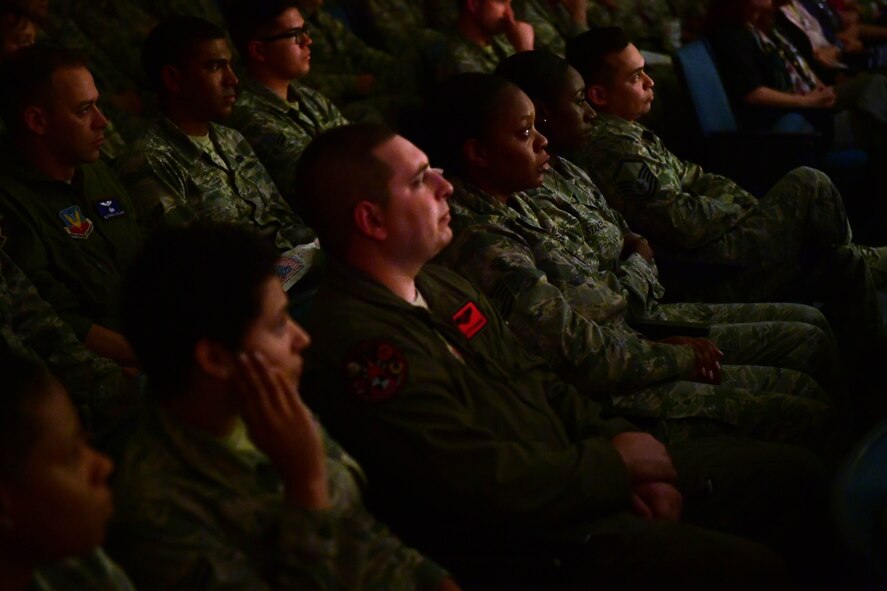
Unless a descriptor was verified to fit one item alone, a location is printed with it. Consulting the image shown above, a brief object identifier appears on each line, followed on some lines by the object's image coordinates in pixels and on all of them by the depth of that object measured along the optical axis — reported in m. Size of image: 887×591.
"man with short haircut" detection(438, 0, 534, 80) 8.77
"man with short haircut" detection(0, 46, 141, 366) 4.87
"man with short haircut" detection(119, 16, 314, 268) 5.73
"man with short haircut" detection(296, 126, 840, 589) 3.24
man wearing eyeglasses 6.79
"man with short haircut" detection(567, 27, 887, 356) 6.09
